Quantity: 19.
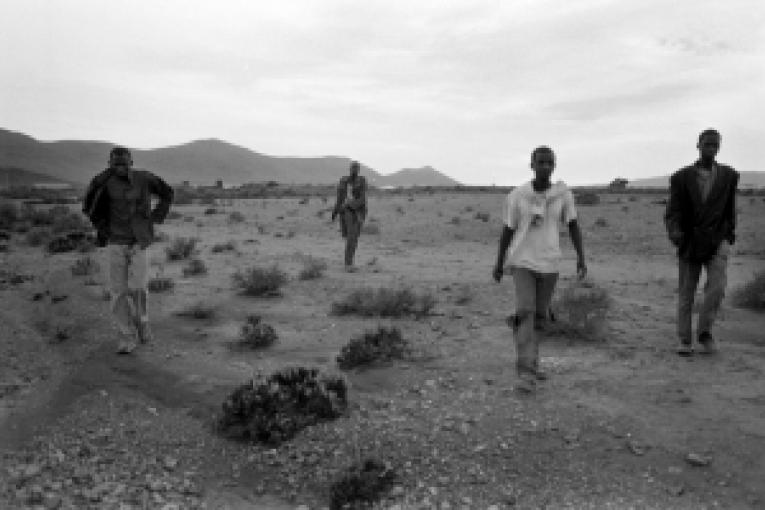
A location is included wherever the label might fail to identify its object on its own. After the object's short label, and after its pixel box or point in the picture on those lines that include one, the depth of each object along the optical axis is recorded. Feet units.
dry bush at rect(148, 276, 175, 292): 30.76
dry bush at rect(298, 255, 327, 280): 34.53
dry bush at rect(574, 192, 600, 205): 87.30
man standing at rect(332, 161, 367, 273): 37.22
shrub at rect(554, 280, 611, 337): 21.89
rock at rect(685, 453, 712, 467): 13.37
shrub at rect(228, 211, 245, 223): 76.22
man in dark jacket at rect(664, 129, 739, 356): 18.69
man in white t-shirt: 16.30
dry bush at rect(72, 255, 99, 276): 33.96
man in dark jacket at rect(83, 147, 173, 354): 20.72
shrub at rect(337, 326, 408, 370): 19.70
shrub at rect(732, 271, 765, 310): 26.86
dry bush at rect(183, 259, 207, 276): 35.86
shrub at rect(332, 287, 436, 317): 26.05
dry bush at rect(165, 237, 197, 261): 42.06
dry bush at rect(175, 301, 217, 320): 25.98
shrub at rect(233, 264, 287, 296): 30.55
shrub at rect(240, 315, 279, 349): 22.09
